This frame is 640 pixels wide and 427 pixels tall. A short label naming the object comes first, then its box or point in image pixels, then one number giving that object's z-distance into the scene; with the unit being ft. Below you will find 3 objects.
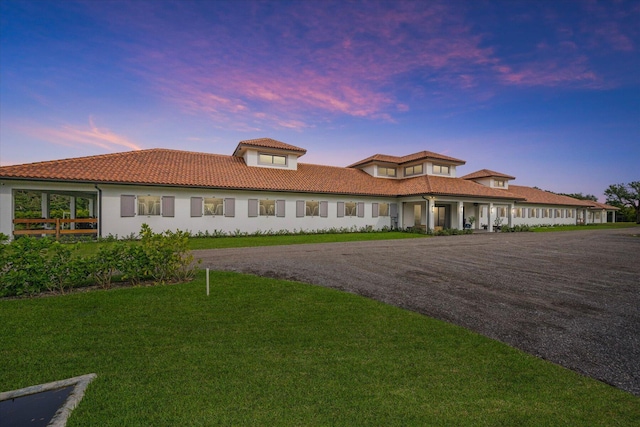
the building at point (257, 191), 58.34
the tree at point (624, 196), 195.21
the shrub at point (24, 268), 18.69
